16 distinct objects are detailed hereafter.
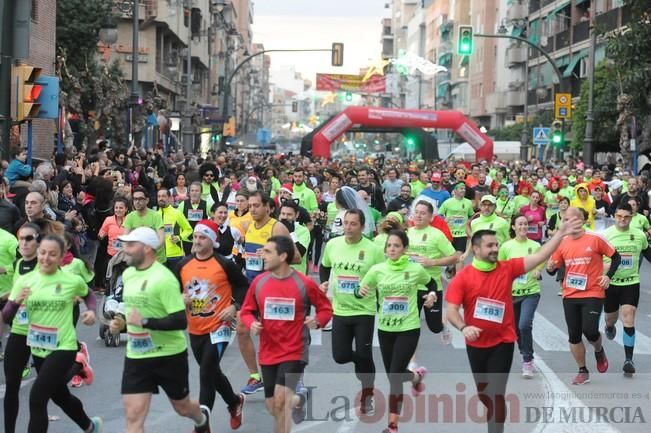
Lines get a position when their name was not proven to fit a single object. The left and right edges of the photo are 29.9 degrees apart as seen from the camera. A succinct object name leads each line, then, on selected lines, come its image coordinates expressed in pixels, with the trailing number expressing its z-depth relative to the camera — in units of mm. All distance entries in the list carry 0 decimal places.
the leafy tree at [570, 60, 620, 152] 48031
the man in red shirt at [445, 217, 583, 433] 8438
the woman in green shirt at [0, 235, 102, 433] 8125
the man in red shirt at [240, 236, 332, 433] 8234
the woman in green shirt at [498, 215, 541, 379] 11742
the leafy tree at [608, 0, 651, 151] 31266
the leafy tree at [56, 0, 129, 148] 34719
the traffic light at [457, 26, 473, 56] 31344
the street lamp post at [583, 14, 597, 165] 39844
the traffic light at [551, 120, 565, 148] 42062
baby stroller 12139
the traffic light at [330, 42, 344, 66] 43344
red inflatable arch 46188
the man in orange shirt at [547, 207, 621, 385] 11344
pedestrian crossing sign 41719
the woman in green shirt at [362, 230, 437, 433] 9383
